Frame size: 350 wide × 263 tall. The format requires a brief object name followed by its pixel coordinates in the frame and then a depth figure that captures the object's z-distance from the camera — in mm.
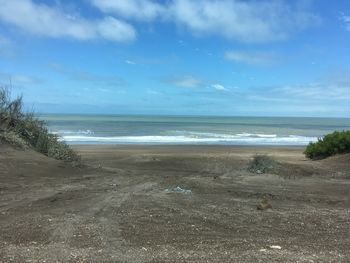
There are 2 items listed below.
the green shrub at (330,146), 20891
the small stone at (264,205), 8028
